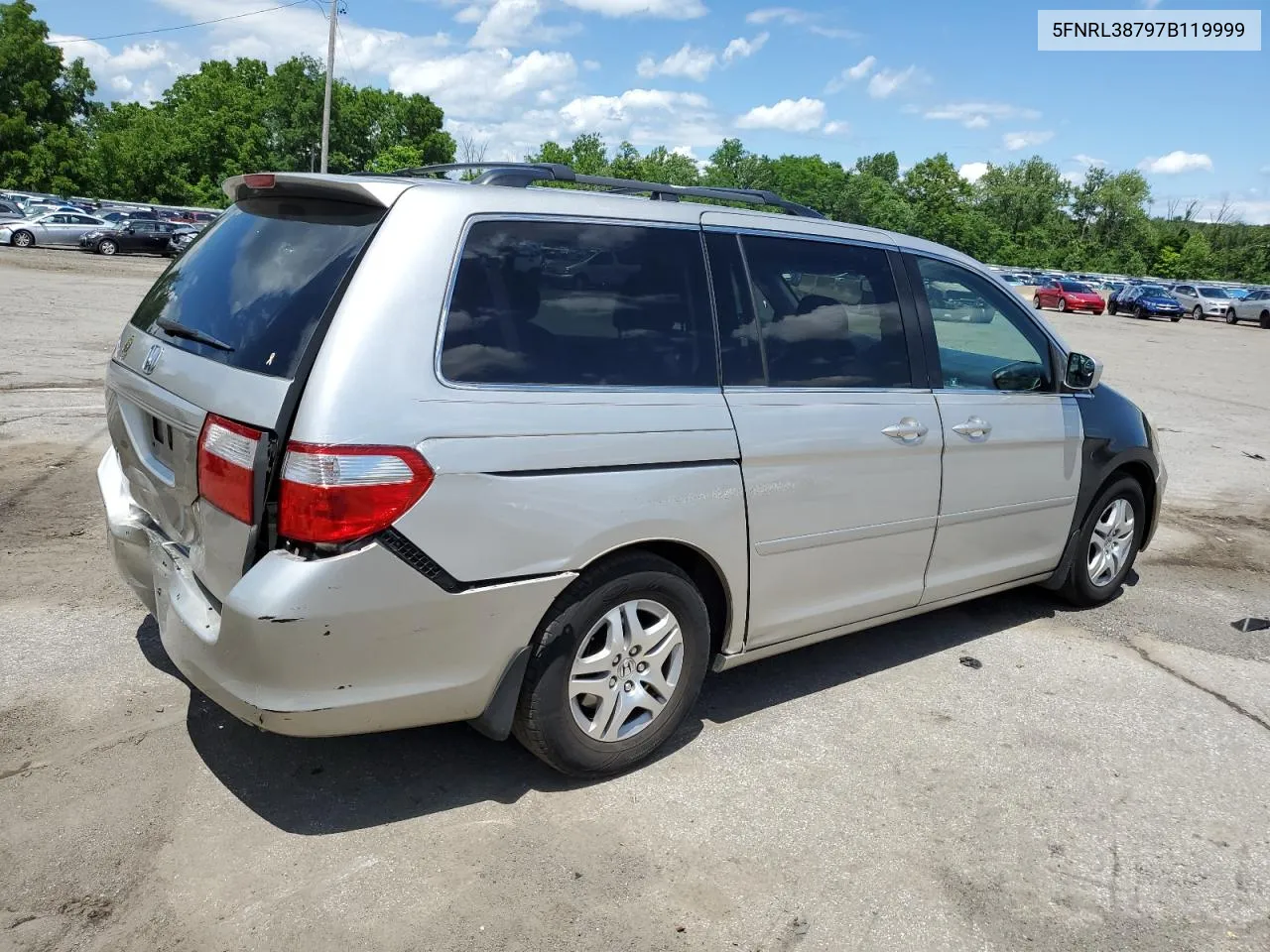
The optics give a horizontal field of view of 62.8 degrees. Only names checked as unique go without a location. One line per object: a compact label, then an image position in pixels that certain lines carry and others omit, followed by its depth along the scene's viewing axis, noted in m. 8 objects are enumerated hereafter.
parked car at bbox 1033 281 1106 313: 45.06
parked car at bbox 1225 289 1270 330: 43.62
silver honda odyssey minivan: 2.85
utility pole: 43.94
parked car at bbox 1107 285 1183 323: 43.84
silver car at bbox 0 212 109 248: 33.91
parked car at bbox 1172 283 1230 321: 47.50
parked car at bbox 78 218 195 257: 35.06
